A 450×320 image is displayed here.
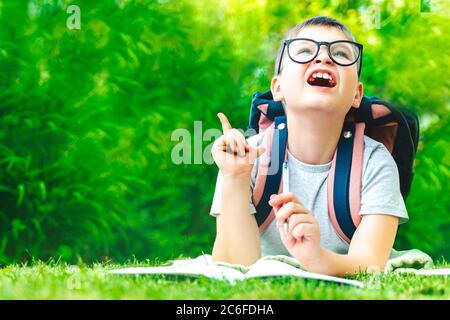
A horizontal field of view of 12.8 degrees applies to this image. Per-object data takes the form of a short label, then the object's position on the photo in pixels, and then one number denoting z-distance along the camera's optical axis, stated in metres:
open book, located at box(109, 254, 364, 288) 2.78
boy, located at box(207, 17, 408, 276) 3.01
